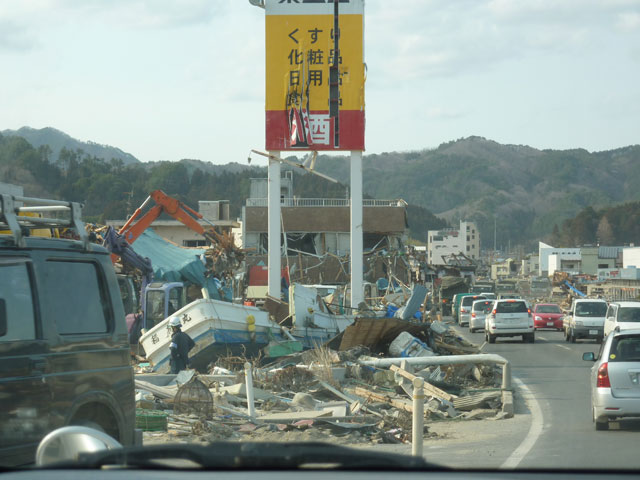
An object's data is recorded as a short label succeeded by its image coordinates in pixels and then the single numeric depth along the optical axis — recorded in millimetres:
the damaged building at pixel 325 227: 74500
